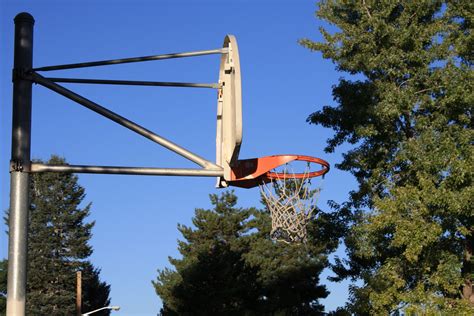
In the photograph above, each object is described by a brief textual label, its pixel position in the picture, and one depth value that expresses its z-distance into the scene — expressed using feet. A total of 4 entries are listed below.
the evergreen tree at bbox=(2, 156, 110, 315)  200.64
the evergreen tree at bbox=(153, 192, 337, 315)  151.33
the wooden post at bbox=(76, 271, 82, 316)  125.90
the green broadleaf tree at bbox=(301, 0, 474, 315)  70.59
